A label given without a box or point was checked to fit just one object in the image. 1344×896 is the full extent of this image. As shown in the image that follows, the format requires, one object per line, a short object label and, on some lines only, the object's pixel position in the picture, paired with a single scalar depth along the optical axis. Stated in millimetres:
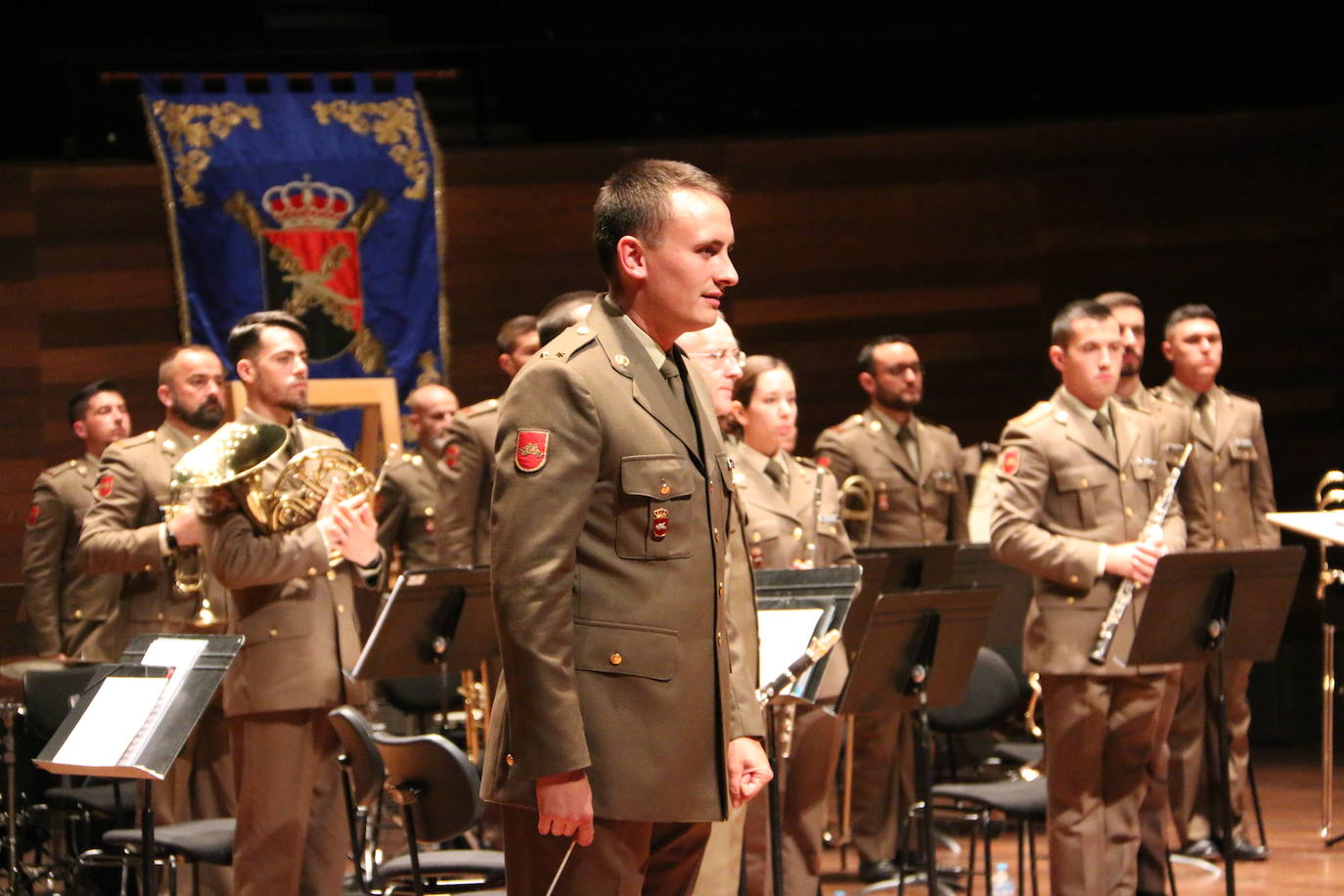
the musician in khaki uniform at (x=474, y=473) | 12380
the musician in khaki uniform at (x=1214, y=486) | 12881
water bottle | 11925
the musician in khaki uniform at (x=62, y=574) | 13247
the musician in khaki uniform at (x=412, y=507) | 15541
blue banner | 16124
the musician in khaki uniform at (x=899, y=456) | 15287
